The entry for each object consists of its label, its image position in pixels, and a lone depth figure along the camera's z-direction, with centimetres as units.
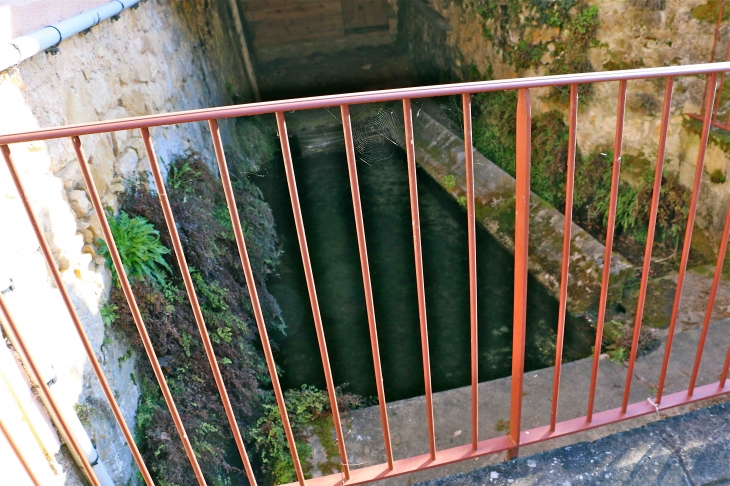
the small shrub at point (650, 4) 427
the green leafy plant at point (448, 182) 625
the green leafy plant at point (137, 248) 282
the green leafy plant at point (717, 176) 414
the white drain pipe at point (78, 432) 193
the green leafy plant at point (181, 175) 397
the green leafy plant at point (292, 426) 303
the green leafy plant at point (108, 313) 253
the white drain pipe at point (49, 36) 211
